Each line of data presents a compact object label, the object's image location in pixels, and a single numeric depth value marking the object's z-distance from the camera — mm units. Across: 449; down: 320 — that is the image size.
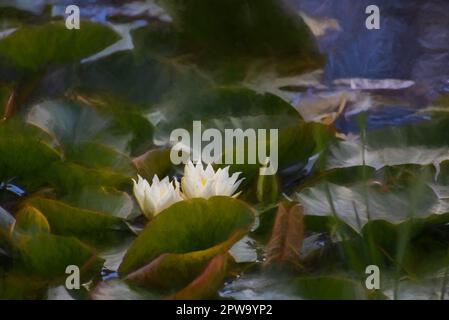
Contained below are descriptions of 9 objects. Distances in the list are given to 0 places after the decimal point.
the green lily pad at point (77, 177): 4677
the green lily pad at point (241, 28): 5230
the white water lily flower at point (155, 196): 4572
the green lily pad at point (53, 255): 4457
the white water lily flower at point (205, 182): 4590
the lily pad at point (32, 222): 4502
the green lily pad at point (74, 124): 4812
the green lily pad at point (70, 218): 4543
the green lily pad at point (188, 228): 4464
